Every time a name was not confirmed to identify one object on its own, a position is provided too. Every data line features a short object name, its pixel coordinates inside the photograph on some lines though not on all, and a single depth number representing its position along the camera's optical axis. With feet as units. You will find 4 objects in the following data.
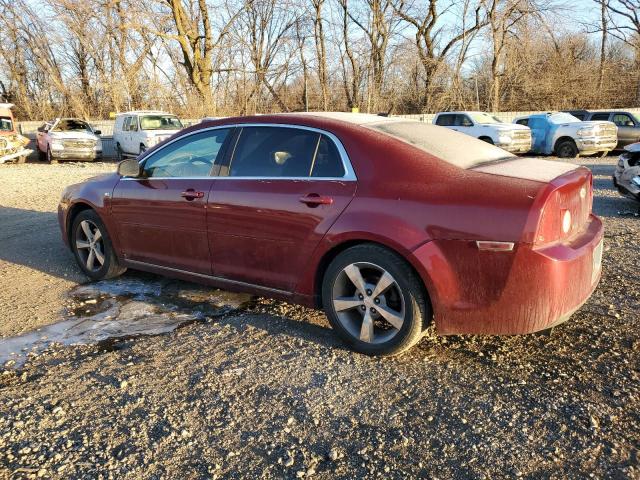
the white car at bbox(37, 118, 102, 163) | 67.56
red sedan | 10.21
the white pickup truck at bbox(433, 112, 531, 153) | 58.08
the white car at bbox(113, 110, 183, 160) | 63.67
